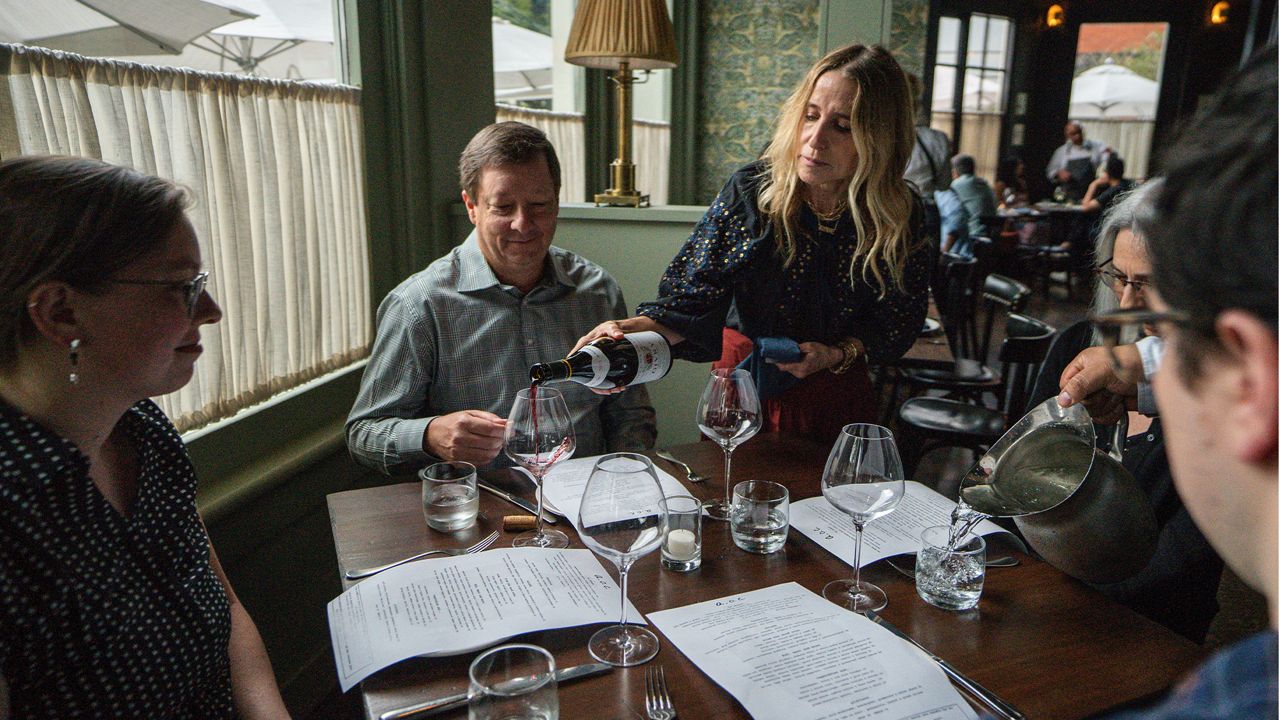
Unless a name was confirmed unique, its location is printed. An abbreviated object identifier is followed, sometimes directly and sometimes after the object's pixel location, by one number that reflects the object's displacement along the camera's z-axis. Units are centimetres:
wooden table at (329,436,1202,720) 88
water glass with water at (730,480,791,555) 122
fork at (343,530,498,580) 112
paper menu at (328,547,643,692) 95
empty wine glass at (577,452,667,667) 94
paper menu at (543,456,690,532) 134
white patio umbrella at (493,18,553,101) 345
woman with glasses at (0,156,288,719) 91
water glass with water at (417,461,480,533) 127
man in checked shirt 177
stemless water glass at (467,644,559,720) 76
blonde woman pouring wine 176
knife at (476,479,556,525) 132
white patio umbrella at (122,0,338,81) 180
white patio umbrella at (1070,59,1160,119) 1039
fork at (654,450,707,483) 149
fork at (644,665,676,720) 84
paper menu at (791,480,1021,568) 123
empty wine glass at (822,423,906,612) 110
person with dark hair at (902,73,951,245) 437
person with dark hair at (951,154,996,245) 680
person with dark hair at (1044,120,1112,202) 954
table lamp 290
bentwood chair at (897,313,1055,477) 263
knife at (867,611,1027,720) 85
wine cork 128
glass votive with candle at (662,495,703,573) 115
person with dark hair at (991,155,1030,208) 897
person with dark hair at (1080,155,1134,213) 871
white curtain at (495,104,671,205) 368
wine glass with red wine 126
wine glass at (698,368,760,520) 135
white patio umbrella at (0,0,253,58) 141
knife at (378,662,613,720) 84
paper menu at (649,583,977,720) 85
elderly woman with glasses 126
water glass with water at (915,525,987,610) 108
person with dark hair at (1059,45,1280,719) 41
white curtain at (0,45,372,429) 145
